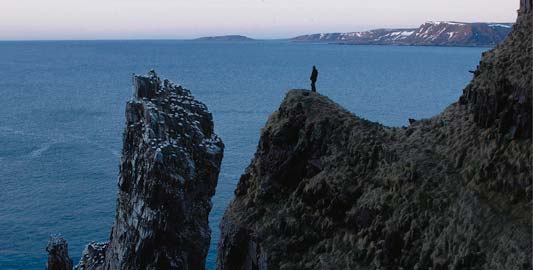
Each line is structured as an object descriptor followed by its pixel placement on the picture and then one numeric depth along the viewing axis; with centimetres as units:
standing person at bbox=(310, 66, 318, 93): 4604
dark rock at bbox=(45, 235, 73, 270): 6225
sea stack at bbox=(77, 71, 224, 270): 5109
